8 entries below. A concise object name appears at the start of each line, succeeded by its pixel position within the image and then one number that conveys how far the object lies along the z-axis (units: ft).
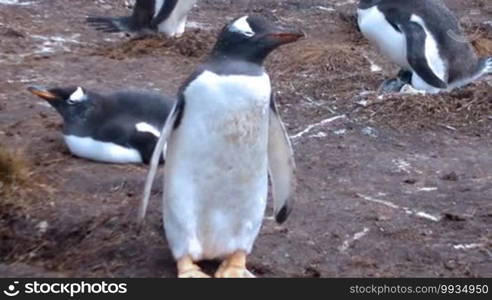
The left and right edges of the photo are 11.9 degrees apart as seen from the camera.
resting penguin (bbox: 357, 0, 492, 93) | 42.17
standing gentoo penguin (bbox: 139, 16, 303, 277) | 24.37
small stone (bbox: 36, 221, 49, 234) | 28.70
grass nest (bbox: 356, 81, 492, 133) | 39.06
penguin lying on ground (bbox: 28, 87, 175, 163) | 33.95
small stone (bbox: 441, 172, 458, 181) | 33.59
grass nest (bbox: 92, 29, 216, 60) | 48.01
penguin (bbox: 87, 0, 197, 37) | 50.60
